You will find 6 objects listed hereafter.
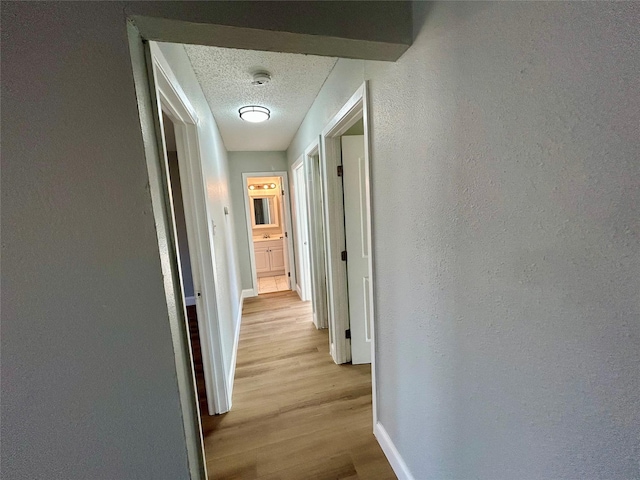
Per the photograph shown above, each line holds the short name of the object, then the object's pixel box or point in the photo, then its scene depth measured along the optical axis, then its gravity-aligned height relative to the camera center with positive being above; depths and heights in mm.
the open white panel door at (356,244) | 2053 -300
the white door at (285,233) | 4209 -347
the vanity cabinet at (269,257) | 5244 -901
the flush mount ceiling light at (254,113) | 2146 +856
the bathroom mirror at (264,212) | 5410 +42
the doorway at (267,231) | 5230 -379
